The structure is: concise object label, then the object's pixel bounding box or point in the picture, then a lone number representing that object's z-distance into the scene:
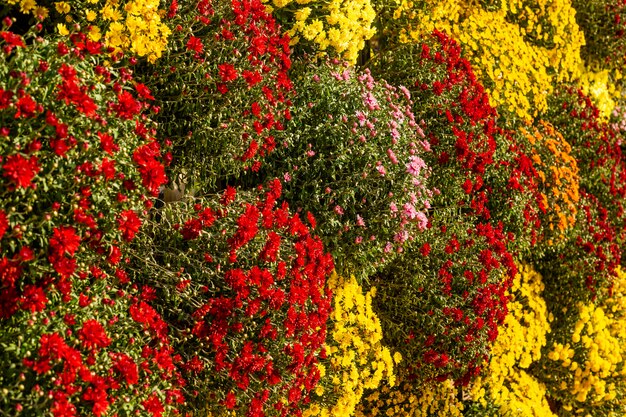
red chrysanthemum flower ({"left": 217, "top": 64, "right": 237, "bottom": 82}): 4.11
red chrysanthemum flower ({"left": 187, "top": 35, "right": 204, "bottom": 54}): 4.03
